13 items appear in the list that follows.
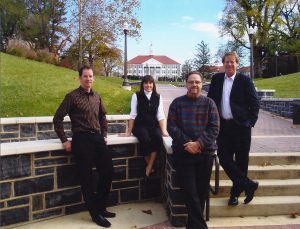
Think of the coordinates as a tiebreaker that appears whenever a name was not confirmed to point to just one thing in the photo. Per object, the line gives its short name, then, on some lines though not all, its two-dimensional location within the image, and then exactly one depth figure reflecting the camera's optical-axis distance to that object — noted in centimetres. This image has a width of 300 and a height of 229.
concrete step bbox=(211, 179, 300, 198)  349
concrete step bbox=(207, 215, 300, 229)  307
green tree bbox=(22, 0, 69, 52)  2383
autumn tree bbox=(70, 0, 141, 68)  1810
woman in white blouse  341
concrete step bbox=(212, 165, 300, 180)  368
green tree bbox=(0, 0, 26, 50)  2691
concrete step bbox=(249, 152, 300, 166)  392
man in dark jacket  306
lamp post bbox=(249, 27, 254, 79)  1177
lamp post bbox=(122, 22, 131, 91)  1242
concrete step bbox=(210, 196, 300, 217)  327
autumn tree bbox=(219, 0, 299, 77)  2602
